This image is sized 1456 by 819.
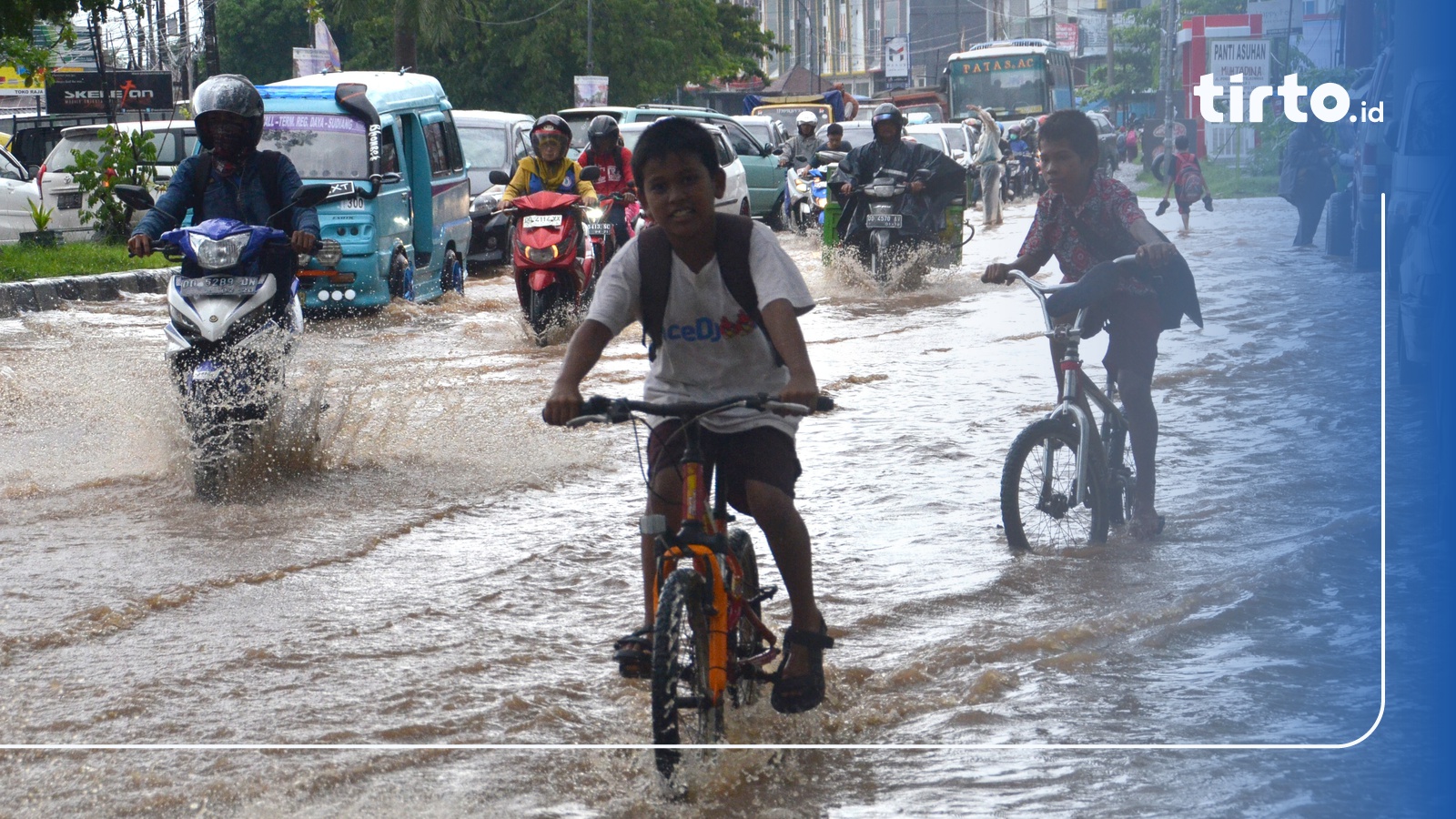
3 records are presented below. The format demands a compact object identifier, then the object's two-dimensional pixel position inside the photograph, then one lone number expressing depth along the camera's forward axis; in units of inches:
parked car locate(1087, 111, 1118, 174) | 1087.9
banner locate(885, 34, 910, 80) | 2923.2
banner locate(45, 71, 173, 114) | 1186.3
